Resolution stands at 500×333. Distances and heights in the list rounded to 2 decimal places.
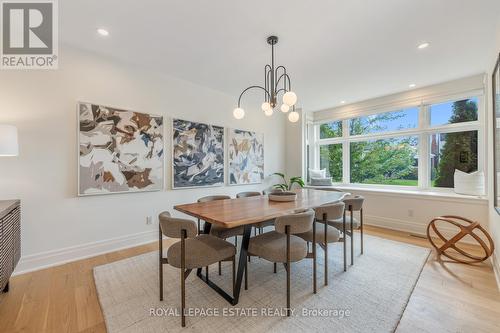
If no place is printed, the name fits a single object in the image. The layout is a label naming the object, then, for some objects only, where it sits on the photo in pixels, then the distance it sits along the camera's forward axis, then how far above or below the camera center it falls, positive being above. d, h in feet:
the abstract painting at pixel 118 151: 8.68 +0.72
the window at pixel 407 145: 11.63 +1.33
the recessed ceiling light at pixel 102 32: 7.43 +4.73
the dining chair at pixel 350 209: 8.29 -1.67
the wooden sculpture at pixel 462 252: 7.79 -3.21
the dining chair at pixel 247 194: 10.15 -1.34
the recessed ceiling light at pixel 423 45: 8.13 +4.63
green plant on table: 16.14 -1.24
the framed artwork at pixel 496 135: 7.07 +1.04
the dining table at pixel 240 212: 5.56 -1.33
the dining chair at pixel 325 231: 6.77 -2.13
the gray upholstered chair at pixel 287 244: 5.54 -2.19
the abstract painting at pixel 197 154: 11.28 +0.70
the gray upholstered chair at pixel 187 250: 5.09 -2.18
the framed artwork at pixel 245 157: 13.85 +0.64
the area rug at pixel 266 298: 5.13 -3.74
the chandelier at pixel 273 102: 6.88 +2.19
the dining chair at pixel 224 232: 7.61 -2.35
